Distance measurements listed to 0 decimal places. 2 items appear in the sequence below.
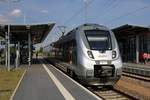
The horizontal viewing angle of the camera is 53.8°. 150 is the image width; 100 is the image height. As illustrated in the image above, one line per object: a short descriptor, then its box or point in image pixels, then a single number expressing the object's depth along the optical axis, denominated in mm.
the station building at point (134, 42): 18688
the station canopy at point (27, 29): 15779
